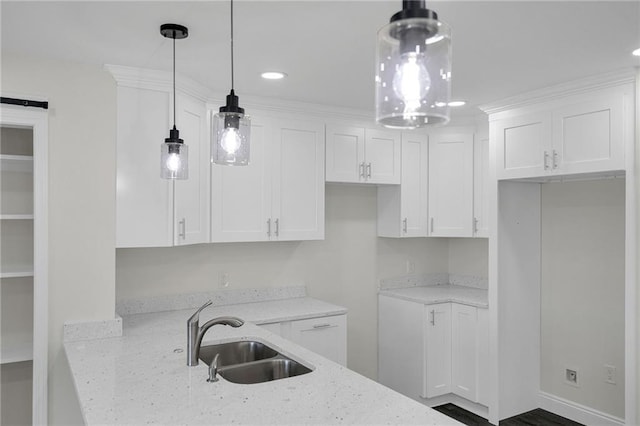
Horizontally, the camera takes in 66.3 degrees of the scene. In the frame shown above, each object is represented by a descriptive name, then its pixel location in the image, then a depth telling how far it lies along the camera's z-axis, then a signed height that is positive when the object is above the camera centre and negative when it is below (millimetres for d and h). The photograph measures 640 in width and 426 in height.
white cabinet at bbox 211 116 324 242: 3543 +182
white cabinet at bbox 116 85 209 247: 2893 +216
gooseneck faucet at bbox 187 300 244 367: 2293 -578
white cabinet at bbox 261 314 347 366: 3498 -899
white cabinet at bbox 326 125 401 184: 4031 +484
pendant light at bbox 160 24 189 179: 2301 +274
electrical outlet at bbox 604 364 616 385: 3656 -1220
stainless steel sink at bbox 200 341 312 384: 2441 -793
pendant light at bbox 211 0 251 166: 1878 +299
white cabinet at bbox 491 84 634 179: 3027 +526
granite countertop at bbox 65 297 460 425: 1717 -718
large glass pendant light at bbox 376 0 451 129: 1033 +314
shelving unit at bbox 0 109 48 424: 2689 -333
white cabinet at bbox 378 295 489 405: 3982 -1170
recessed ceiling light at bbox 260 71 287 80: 3014 +854
